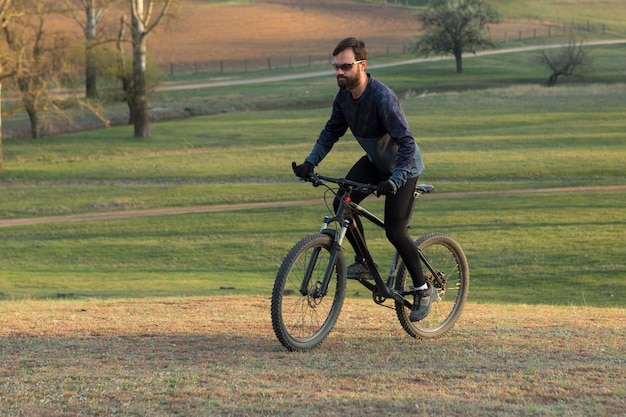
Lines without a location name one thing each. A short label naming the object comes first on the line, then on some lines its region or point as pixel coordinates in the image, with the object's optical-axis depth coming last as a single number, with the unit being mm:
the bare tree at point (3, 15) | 35656
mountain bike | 7516
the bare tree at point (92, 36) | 56062
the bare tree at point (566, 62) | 74312
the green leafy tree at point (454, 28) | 87188
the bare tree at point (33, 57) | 40312
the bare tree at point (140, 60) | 43375
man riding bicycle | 7512
